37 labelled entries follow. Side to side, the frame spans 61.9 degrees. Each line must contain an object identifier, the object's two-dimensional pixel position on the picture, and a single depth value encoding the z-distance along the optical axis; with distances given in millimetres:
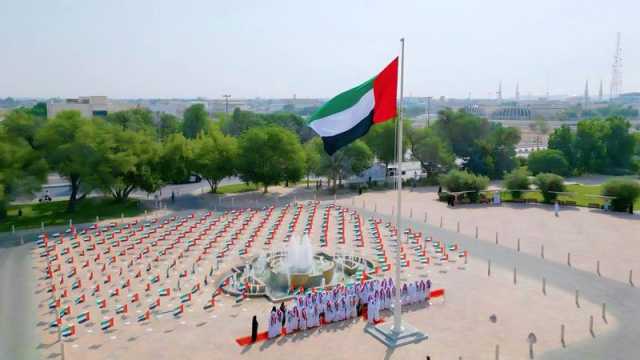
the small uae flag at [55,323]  21202
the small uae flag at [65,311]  22391
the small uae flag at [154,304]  23047
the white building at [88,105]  120375
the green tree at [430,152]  59812
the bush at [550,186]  46469
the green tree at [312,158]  55312
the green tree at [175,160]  49906
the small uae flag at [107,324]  20875
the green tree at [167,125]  89100
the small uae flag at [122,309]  22531
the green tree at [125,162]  42375
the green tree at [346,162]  55094
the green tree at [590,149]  66875
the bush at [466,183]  47625
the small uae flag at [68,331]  20072
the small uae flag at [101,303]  23141
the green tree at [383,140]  61188
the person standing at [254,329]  19703
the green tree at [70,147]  41531
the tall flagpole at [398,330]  19125
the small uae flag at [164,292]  24562
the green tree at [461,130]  68250
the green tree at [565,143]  67562
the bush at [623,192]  42250
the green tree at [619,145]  68812
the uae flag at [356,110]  18688
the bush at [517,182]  48188
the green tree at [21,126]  42531
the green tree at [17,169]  39188
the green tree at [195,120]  91438
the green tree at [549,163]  62375
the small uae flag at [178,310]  22250
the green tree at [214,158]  52656
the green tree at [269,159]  51375
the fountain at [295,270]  25297
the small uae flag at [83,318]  21469
